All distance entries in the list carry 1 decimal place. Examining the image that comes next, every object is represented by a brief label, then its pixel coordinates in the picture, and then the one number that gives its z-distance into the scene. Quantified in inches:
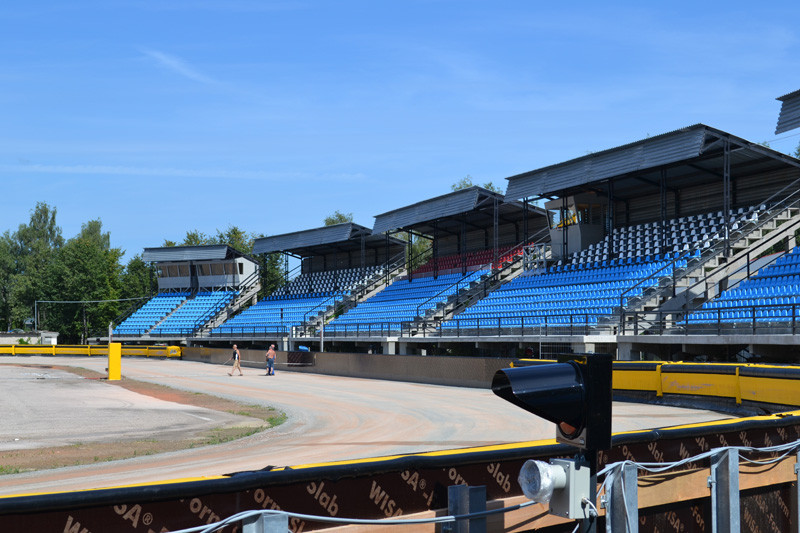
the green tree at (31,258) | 4033.0
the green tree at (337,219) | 4505.4
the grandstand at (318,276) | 2221.9
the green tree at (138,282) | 3922.2
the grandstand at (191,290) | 2682.1
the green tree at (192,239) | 4311.0
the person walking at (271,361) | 1514.5
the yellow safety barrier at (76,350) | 2453.2
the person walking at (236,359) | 1542.8
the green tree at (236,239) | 4343.0
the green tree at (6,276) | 4284.0
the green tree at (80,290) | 3617.1
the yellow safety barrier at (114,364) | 1384.1
